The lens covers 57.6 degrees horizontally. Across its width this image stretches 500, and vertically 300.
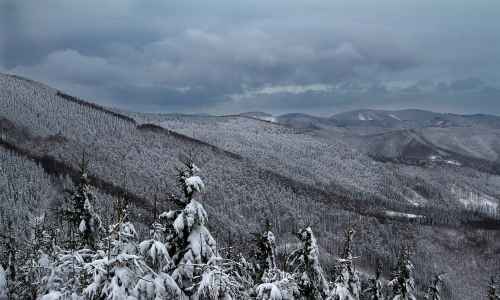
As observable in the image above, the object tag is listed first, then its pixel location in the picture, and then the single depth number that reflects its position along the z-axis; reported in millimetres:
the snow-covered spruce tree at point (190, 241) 15925
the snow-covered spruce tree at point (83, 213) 33656
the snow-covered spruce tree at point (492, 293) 45744
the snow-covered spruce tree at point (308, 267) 29772
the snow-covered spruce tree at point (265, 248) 30094
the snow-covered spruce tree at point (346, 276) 29828
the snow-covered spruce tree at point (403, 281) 39219
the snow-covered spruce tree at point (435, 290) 48781
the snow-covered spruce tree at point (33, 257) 25481
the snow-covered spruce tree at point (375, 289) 41938
